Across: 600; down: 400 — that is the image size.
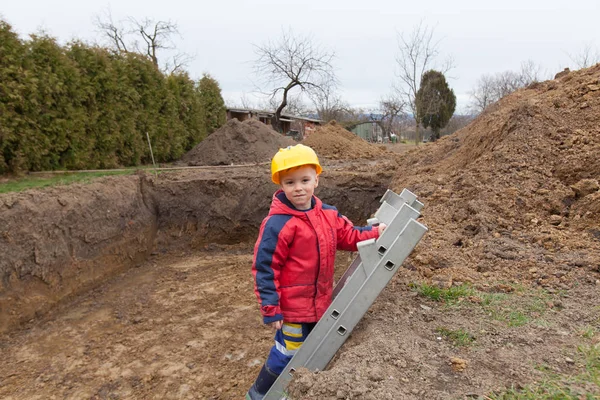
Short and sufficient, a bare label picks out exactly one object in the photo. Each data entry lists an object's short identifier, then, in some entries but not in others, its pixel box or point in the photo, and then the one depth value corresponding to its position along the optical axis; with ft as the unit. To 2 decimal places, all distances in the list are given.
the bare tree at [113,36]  96.96
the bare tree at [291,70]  73.15
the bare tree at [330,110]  116.29
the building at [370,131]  131.86
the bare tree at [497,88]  100.60
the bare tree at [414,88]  72.28
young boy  7.26
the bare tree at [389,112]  114.11
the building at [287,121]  73.92
